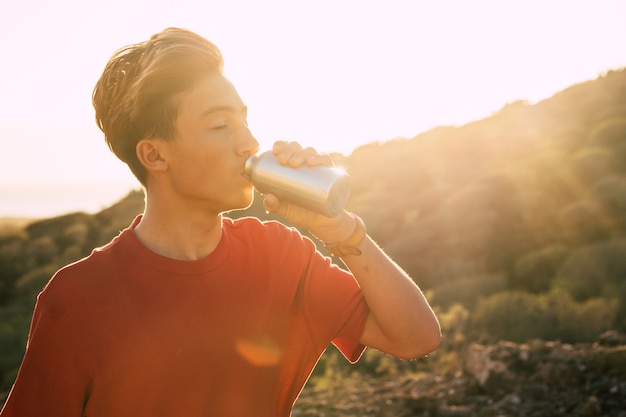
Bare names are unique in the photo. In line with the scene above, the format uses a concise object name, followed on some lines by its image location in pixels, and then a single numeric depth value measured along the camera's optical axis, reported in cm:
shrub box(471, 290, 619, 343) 823
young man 186
